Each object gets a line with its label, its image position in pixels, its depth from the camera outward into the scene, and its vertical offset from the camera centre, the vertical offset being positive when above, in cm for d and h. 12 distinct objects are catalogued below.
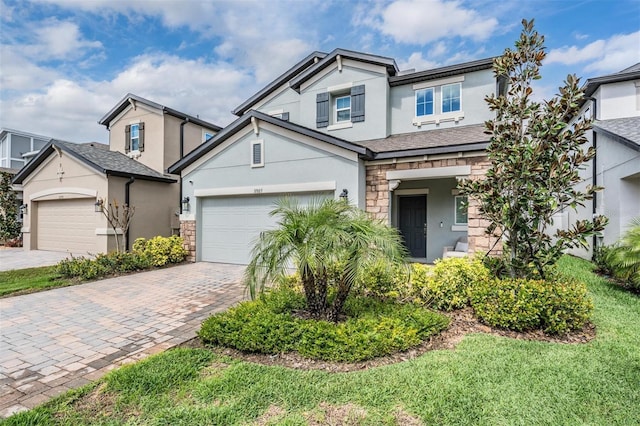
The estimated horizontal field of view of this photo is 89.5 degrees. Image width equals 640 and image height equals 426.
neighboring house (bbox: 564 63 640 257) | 910 +195
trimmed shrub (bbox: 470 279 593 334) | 471 -136
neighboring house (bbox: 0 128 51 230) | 2425 +496
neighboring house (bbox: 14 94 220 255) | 1282 +135
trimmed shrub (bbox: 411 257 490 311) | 567 -122
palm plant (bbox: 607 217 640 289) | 666 -91
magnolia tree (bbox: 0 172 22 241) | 1741 +2
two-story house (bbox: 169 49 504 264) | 938 +177
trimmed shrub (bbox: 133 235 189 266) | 1067 -127
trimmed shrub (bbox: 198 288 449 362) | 397 -156
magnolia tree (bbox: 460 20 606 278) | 521 +84
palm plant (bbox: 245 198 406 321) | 434 -50
